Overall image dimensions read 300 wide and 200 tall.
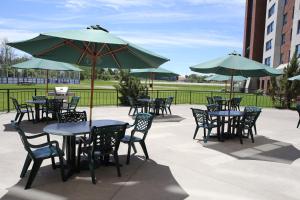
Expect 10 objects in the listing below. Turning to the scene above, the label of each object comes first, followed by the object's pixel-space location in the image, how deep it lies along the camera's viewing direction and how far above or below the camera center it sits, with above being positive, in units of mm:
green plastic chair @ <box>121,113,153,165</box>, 6318 -997
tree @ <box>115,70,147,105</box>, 19344 -327
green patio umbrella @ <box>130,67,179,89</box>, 15184 +492
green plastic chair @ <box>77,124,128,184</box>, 5137 -1083
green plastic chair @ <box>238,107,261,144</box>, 8644 -1005
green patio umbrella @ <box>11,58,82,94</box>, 11987 +559
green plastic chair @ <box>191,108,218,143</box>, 8516 -985
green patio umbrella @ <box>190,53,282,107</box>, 8359 +554
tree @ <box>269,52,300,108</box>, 21797 -18
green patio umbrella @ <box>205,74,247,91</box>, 16672 +371
